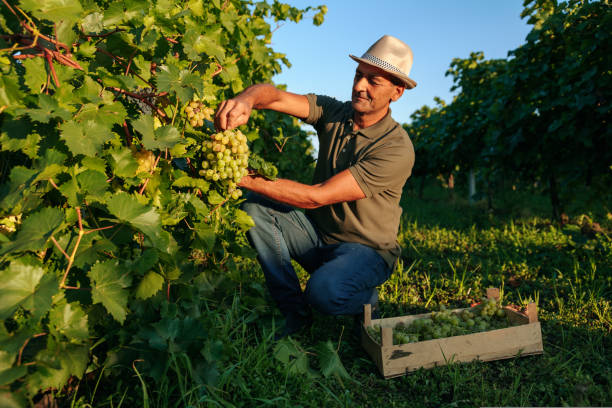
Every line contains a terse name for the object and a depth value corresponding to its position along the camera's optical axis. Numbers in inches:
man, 99.5
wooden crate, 89.5
